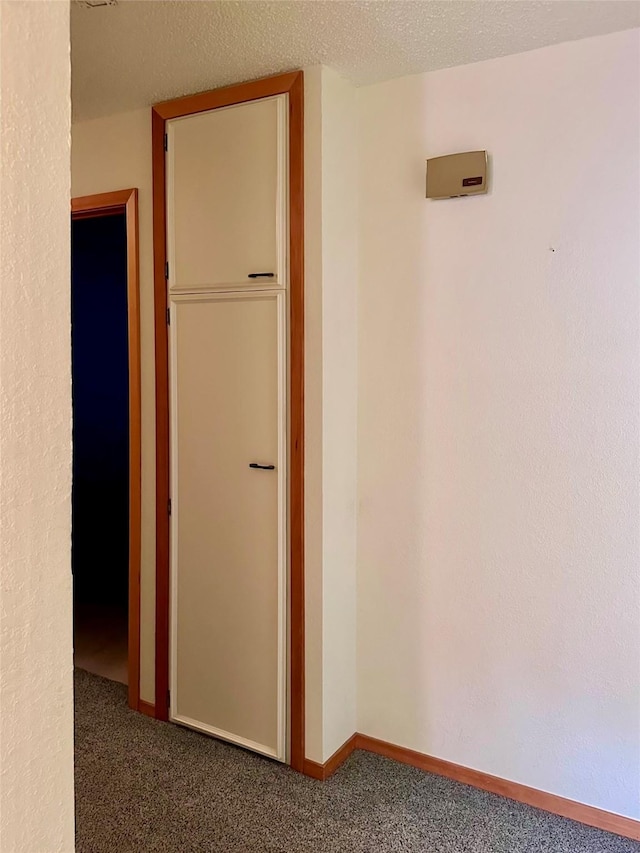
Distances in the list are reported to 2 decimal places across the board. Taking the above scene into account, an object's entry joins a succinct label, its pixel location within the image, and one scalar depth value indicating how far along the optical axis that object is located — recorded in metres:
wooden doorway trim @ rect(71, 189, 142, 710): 2.76
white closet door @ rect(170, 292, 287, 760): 2.47
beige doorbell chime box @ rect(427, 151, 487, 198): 2.21
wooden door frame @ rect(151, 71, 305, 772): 2.33
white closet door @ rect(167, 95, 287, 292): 2.38
